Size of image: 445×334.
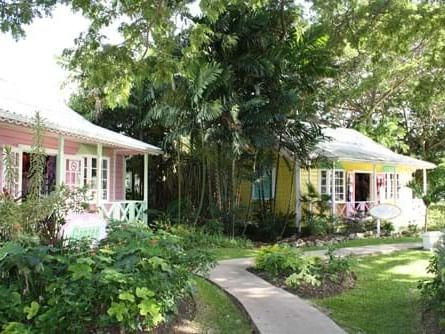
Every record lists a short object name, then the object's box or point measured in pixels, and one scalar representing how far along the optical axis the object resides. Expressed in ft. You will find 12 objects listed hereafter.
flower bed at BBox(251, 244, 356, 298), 27.61
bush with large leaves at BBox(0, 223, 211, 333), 16.10
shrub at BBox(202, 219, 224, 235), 54.13
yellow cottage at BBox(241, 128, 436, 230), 66.33
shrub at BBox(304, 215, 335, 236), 61.93
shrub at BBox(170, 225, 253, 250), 49.47
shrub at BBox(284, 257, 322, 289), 27.84
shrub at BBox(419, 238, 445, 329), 19.39
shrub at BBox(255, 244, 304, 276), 30.42
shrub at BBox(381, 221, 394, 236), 66.88
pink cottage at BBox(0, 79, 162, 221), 40.24
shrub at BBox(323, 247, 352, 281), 29.26
